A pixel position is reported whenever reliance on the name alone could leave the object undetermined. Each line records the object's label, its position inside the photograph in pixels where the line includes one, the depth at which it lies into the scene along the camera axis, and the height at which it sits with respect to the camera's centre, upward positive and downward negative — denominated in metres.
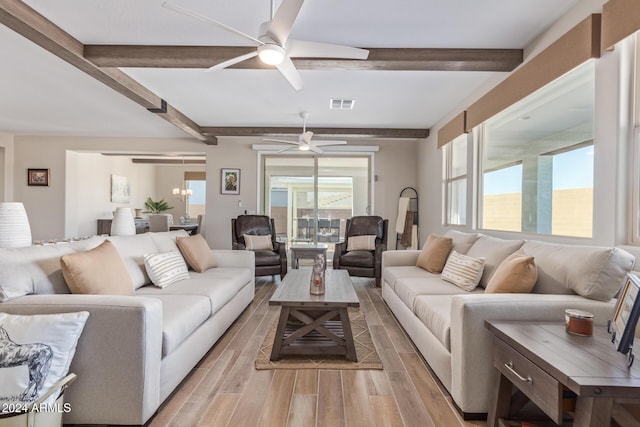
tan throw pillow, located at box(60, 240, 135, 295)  1.83 -0.38
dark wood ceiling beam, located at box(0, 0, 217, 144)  2.30 +1.33
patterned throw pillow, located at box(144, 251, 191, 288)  2.66 -0.51
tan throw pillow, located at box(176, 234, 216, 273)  3.29 -0.45
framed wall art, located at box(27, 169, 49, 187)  6.50 +0.59
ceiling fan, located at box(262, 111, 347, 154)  4.68 +1.02
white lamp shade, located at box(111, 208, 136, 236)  3.04 -0.15
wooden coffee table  2.33 -0.83
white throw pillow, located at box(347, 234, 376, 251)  5.12 -0.50
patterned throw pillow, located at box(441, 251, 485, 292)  2.66 -0.50
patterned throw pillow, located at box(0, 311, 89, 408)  1.32 -0.62
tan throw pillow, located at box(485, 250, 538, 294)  1.98 -0.39
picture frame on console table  1.23 -0.40
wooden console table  1.05 -0.55
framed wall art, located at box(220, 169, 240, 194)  6.56 +0.57
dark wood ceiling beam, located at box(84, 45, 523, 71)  2.92 +1.38
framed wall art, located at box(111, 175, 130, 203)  8.43 +0.51
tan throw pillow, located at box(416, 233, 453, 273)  3.43 -0.45
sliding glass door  6.80 +0.36
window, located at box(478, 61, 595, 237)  2.38 +0.47
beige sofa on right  1.69 -0.50
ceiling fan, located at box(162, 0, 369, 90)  1.91 +1.14
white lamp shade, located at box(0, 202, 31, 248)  1.95 -0.12
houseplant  9.95 +0.07
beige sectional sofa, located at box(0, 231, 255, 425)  1.58 -0.67
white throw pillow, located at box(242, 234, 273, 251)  5.14 -0.52
